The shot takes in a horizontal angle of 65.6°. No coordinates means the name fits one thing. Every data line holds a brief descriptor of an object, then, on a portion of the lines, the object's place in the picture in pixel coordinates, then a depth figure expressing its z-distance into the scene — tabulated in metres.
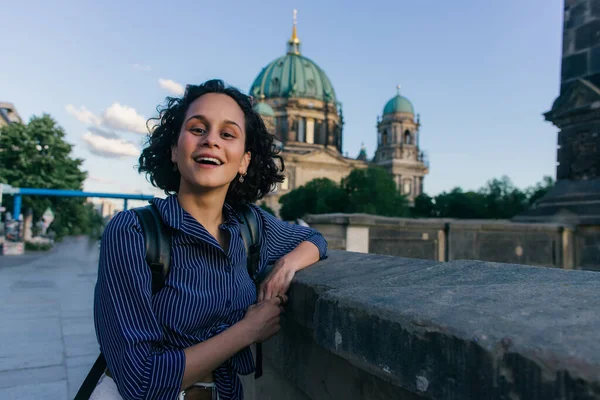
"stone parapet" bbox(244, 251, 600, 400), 0.73
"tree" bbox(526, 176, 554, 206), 39.18
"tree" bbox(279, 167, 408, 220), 42.94
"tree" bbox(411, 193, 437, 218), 46.50
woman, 1.34
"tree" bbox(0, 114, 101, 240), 27.34
